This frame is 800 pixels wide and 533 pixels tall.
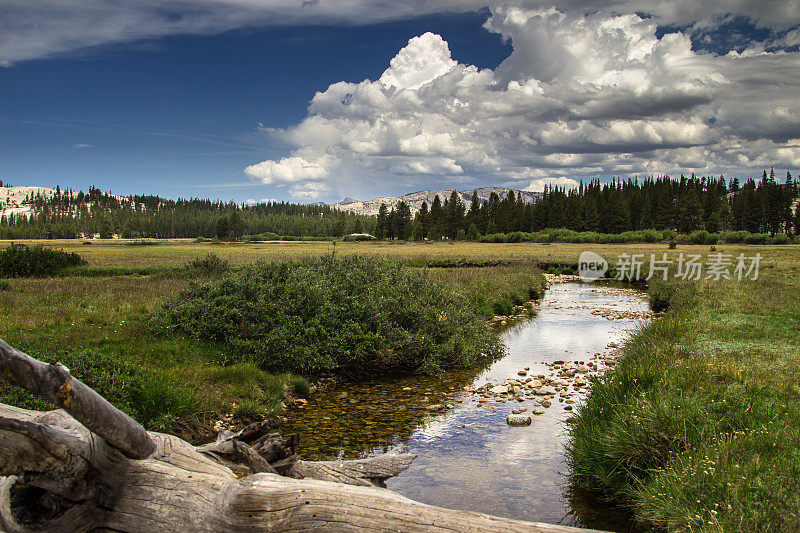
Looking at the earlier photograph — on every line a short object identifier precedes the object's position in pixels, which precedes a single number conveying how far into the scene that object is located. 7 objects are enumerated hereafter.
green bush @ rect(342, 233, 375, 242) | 160.85
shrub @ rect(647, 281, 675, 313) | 27.80
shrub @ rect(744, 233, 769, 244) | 100.06
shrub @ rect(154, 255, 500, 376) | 13.82
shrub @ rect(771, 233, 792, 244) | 97.68
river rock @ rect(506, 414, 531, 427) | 10.67
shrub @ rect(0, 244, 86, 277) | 31.11
